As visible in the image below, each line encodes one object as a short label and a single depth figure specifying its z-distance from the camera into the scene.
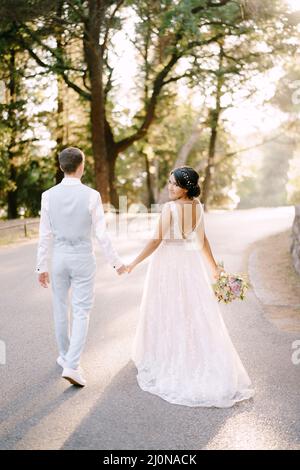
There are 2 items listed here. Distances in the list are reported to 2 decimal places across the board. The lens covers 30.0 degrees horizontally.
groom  5.15
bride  5.17
